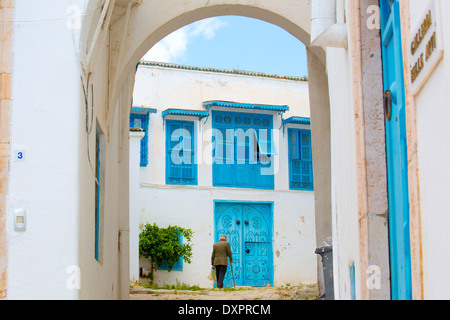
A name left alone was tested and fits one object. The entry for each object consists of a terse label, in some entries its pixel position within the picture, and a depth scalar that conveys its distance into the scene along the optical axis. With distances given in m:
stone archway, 8.39
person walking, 16.45
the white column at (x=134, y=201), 16.23
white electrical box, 5.77
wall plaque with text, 2.82
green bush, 17.50
